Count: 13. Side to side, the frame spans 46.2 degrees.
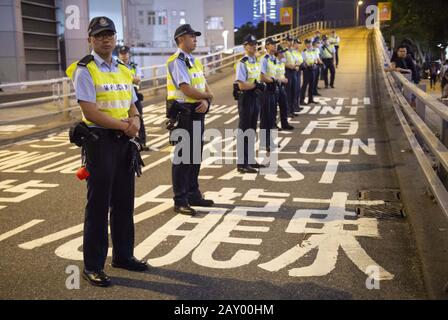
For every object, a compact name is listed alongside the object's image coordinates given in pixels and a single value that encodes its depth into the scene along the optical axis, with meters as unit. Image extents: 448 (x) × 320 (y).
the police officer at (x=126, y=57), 10.02
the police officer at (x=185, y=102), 6.01
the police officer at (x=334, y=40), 25.64
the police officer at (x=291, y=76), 13.86
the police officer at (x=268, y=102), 9.74
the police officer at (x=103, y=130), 3.96
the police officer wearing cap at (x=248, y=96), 8.34
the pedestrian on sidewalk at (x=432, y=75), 28.39
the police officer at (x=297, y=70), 14.55
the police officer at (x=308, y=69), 16.50
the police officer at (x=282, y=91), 11.48
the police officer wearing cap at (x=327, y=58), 20.05
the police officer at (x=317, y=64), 17.53
